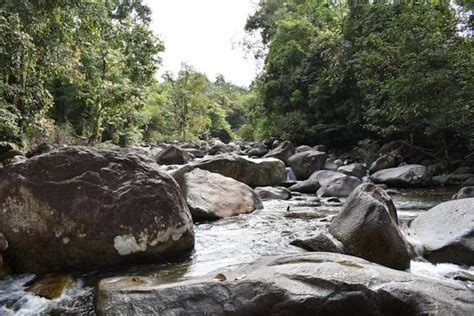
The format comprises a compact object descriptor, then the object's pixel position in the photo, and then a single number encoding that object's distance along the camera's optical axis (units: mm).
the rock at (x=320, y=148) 17500
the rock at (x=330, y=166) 13530
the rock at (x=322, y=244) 4191
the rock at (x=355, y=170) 12263
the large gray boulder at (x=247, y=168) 9766
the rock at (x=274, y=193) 8719
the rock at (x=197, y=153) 20319
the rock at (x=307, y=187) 9930
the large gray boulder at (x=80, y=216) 3834
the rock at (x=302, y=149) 16781
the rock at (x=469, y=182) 9600
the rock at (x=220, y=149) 21994
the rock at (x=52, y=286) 3428
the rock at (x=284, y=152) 15084
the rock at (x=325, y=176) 10058
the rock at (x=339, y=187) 9047
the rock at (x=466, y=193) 7439
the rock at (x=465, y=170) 10891
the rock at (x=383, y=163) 12664
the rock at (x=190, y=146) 24719
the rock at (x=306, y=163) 12781
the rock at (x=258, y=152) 19028
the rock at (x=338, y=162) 14455
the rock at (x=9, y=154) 10539
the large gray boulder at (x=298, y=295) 2760
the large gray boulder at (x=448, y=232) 4160
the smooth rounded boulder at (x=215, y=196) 6191
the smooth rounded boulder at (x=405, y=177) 10445
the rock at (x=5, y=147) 10625
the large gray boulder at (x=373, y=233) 4012
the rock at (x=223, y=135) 45797
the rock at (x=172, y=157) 14688
